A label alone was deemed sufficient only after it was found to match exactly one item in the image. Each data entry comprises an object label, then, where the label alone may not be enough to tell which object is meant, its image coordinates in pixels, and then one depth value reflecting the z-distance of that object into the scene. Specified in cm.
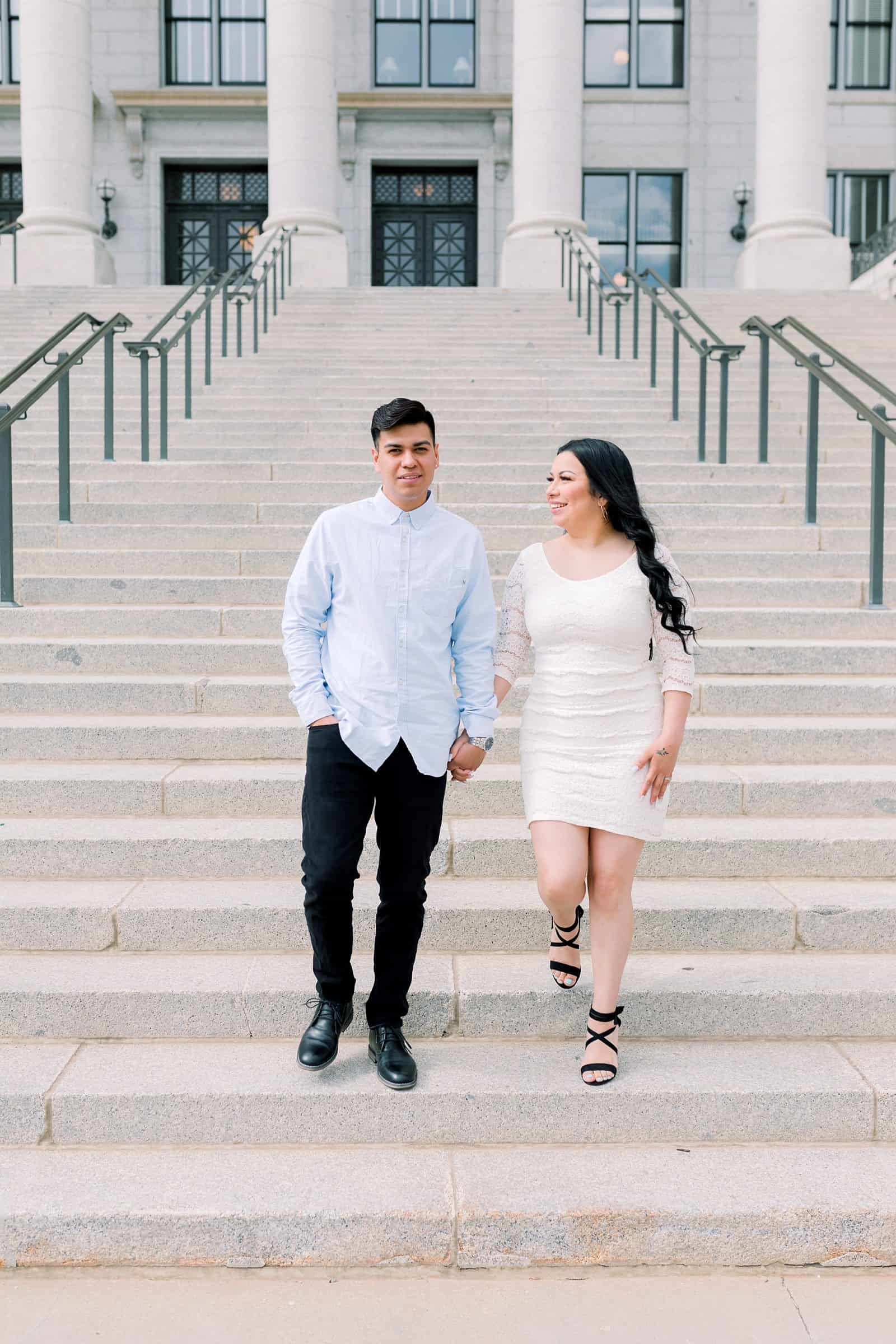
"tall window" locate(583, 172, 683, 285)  2273
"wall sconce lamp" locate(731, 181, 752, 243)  2212
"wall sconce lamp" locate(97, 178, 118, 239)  2203
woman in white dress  316
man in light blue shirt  305
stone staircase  288
